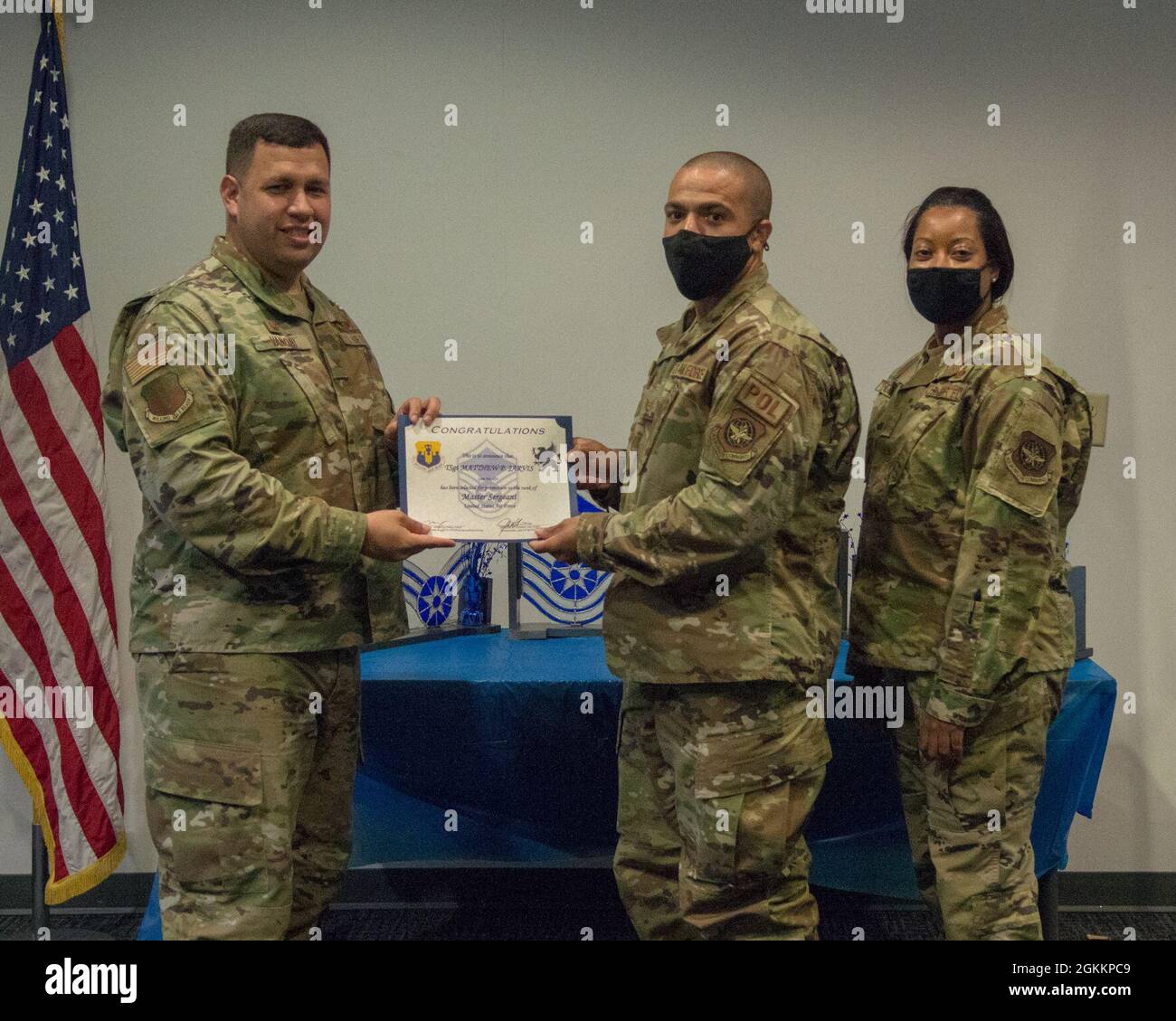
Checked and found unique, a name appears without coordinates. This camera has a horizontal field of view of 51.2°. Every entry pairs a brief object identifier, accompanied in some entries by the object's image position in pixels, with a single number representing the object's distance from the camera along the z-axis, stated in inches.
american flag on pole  129.2
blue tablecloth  116.6
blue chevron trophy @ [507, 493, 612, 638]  138.9
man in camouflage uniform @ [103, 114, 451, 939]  85.6
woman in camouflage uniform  89.0
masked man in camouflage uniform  85.6
